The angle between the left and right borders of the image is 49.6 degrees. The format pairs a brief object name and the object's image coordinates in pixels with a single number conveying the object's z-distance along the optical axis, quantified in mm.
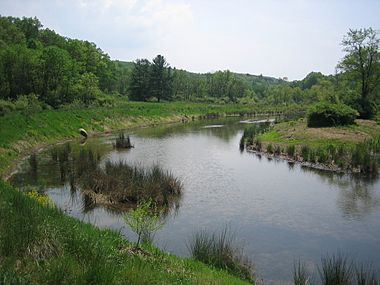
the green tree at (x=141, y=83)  87438
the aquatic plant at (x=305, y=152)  28422
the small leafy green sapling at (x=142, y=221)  10156
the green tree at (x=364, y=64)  49938
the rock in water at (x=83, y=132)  42656
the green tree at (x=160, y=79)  87562
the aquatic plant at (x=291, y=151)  30175
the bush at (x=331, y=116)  39875
